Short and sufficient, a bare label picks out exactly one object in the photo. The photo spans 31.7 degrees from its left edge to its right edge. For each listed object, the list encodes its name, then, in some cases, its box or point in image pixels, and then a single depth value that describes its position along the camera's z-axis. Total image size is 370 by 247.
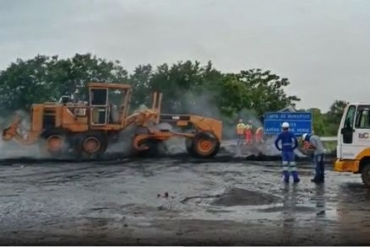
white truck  17.05
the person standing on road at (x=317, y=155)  17.98
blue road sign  27.45
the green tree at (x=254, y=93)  43.67
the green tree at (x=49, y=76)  44.38
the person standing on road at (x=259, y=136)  31.54
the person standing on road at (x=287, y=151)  17.73
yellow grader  27.38
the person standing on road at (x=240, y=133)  31.91
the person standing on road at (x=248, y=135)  32.00
